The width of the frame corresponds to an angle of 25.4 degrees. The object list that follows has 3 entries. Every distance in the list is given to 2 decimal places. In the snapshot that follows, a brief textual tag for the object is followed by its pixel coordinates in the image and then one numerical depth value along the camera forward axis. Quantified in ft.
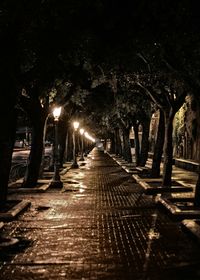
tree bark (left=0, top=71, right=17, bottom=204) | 36.78
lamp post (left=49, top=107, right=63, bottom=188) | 61.98
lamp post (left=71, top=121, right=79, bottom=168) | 107.57
